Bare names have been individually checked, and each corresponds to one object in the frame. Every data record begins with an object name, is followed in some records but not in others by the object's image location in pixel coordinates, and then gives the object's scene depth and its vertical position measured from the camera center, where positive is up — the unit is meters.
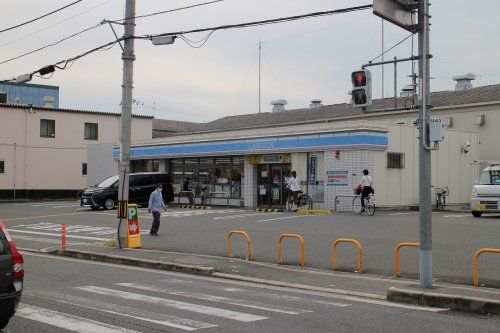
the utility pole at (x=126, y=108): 16.66 +2.06
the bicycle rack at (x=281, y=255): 13.03 -1.72
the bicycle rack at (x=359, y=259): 12.14 -1.68
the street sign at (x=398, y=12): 9.73 +2.91
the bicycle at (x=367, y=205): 23.79 -1.01
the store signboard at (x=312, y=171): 28.38 +0.49
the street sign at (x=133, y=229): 16.84 -1.44
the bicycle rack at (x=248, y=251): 14.13 -1.78
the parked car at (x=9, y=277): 6.33 -1.10
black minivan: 31.00 -0.58
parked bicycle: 30.16 -0.79
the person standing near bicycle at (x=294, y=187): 26.27 -0.28
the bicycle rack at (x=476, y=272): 10.28 -1.61
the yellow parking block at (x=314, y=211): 25.74 -1.37
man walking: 18.97 -0.87
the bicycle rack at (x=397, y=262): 11.39 -1.63
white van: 23.70 -0.53
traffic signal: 10.67 +1.74
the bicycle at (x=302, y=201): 26.83 -0.94
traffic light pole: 9.82 +0.22
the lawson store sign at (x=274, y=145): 26.50 +1.88
